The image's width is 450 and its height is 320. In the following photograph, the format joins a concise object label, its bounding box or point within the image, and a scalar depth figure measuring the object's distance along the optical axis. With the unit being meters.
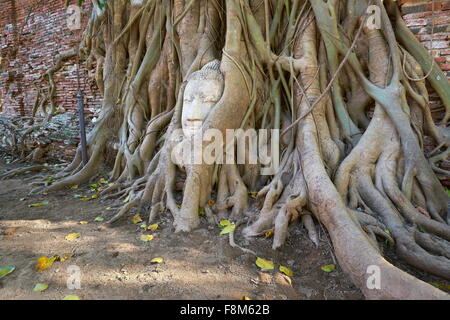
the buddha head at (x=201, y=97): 2.31
